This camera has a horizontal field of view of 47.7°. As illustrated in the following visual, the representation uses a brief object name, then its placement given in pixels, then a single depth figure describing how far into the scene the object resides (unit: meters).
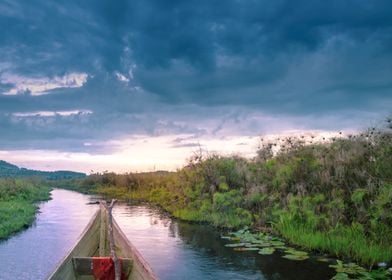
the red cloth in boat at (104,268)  6.60
